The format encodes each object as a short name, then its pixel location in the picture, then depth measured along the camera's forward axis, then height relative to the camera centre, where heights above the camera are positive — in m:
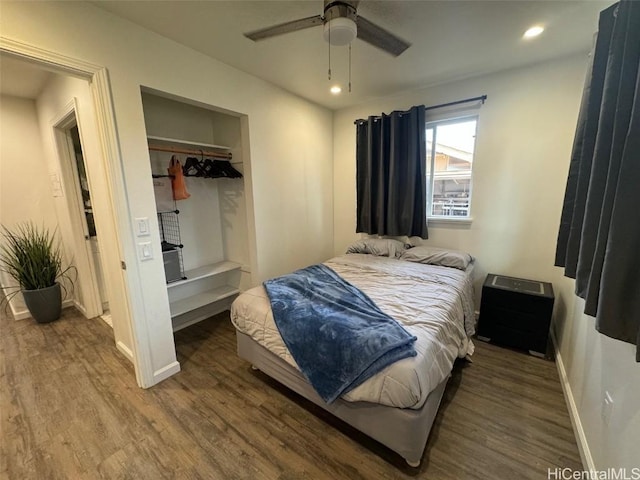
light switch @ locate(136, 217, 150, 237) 1.92 -0.20
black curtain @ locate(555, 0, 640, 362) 0.86 +0.00
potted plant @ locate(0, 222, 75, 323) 2.94 -0.75
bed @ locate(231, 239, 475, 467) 1.33 -0.91
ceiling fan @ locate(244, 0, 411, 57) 1.39 +0.91
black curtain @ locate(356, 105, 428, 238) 3.02 +0.25
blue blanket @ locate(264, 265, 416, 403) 1.40 -0.81
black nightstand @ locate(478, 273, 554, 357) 2.29 -1.10
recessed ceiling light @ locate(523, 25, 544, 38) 1.89 +1.15
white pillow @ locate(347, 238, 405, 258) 3.15 -0.64
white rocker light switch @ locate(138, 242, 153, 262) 1.94 -0.38
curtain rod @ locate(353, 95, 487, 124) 2.67 +0.93
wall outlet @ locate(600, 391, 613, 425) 1.21 -1.01
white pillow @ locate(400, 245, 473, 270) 2.71 -0.68
